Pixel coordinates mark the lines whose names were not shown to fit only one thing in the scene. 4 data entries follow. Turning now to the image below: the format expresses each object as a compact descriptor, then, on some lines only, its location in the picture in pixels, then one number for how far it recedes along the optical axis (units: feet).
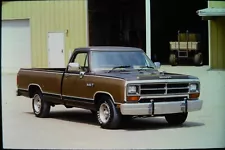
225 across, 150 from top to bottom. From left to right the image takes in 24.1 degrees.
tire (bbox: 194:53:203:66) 93.30
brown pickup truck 33.24
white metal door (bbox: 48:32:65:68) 95.86
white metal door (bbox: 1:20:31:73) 98.48
